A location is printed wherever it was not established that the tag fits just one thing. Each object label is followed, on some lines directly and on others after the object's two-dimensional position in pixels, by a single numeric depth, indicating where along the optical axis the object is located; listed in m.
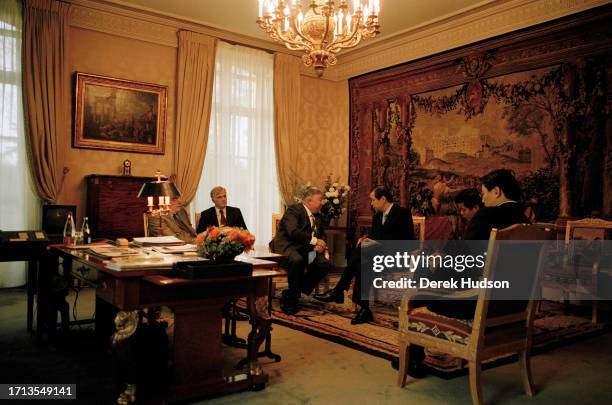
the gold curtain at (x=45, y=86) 6.71
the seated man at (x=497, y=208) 3.28
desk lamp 4.92
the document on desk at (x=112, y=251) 3.45
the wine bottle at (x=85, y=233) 4.26
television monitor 6.27
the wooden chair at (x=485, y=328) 2.97
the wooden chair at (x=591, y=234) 5.53
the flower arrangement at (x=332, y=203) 8.16
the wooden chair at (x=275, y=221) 7.25
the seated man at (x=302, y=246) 5.87
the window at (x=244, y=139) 8.40
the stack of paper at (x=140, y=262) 2.90
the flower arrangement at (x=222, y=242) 3.09
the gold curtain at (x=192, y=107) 7.95
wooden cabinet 6.82
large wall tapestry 6.09
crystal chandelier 4.62
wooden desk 2.91
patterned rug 4.27
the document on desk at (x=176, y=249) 3.77
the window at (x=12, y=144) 6.68
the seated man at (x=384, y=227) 5.64
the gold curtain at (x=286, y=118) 8.96
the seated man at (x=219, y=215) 6.40
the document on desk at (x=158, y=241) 4.15
